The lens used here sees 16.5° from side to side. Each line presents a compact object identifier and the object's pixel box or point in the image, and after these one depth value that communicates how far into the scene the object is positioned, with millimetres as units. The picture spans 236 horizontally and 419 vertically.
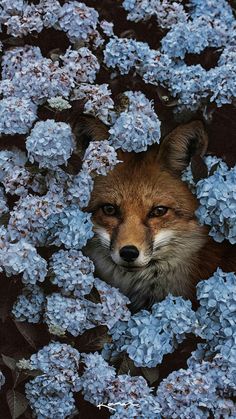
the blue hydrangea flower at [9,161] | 3605
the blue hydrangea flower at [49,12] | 3957
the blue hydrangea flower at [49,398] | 3461
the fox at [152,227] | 3754
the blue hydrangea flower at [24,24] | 3934
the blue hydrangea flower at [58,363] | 3441
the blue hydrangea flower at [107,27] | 4074
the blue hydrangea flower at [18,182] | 3528
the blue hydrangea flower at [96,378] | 3434
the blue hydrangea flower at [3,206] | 3629
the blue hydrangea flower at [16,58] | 3900
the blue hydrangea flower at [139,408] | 3348
